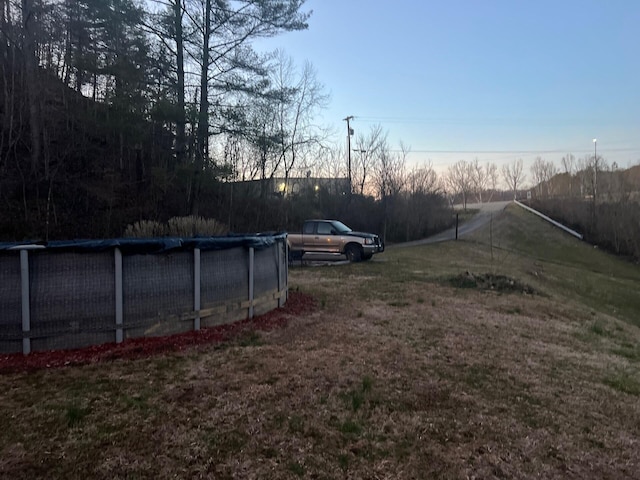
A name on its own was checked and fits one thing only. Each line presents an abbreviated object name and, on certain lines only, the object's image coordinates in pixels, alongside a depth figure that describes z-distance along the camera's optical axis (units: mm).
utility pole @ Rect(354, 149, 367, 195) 38875
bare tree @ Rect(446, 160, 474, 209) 67562
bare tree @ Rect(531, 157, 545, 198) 74388
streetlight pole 47431
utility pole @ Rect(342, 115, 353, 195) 37719
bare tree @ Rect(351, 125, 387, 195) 38156
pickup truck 16609
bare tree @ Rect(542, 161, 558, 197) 66750
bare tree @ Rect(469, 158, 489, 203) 79675
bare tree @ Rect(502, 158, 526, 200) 93625
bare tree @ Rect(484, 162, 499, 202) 88475
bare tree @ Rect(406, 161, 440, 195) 39219
